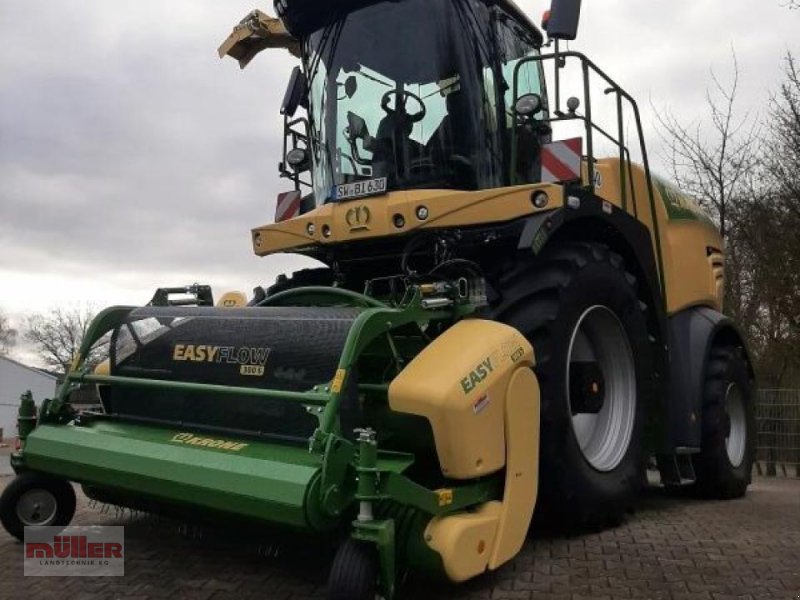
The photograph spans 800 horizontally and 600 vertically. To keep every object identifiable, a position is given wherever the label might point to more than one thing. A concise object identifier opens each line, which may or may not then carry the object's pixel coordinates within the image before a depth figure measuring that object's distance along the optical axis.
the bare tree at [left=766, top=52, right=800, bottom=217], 11.66
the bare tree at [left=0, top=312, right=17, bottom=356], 62.56
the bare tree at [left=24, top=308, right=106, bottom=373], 54.52
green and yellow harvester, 3.16
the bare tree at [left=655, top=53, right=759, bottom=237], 16.25
